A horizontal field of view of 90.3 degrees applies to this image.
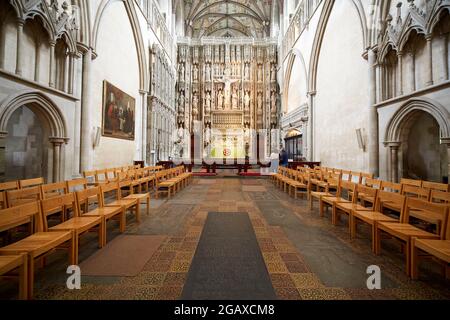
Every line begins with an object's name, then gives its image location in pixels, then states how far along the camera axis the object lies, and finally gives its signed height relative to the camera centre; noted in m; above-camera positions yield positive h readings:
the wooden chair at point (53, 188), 3.73 -0.48
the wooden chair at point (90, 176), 7.23 -0.42
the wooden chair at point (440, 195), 3.72 -0.51
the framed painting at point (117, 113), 9.45 +2.37
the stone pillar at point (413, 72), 6.28 +2.63
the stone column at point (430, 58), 5.70 +2.73
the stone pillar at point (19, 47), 5.43 +2.82
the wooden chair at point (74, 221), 2.77 -0.81
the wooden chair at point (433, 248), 2.27 -0.86
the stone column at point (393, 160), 7.05 +0.14
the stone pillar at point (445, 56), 5.40 +2.66
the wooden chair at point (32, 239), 2.14 -0.84
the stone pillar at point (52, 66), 6.51 +2.86
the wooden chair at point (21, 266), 1.95 -0.94
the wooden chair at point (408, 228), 2.62 -0.82
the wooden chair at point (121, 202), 4.09 -0.76
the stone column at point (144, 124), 13.54 +2.42
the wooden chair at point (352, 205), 3.87 -0.76
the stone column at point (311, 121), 13.72 +2.67
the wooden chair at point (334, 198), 4.52 -0.72
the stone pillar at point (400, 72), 6.66 +2.78
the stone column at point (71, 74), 7.29 +2.93
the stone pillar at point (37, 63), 6.04 +2.73
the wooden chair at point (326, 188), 5.20 -0.58
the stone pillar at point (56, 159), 6.90 +0.14
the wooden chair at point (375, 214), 3.25 -0.79
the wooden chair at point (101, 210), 3.41 -0.79
